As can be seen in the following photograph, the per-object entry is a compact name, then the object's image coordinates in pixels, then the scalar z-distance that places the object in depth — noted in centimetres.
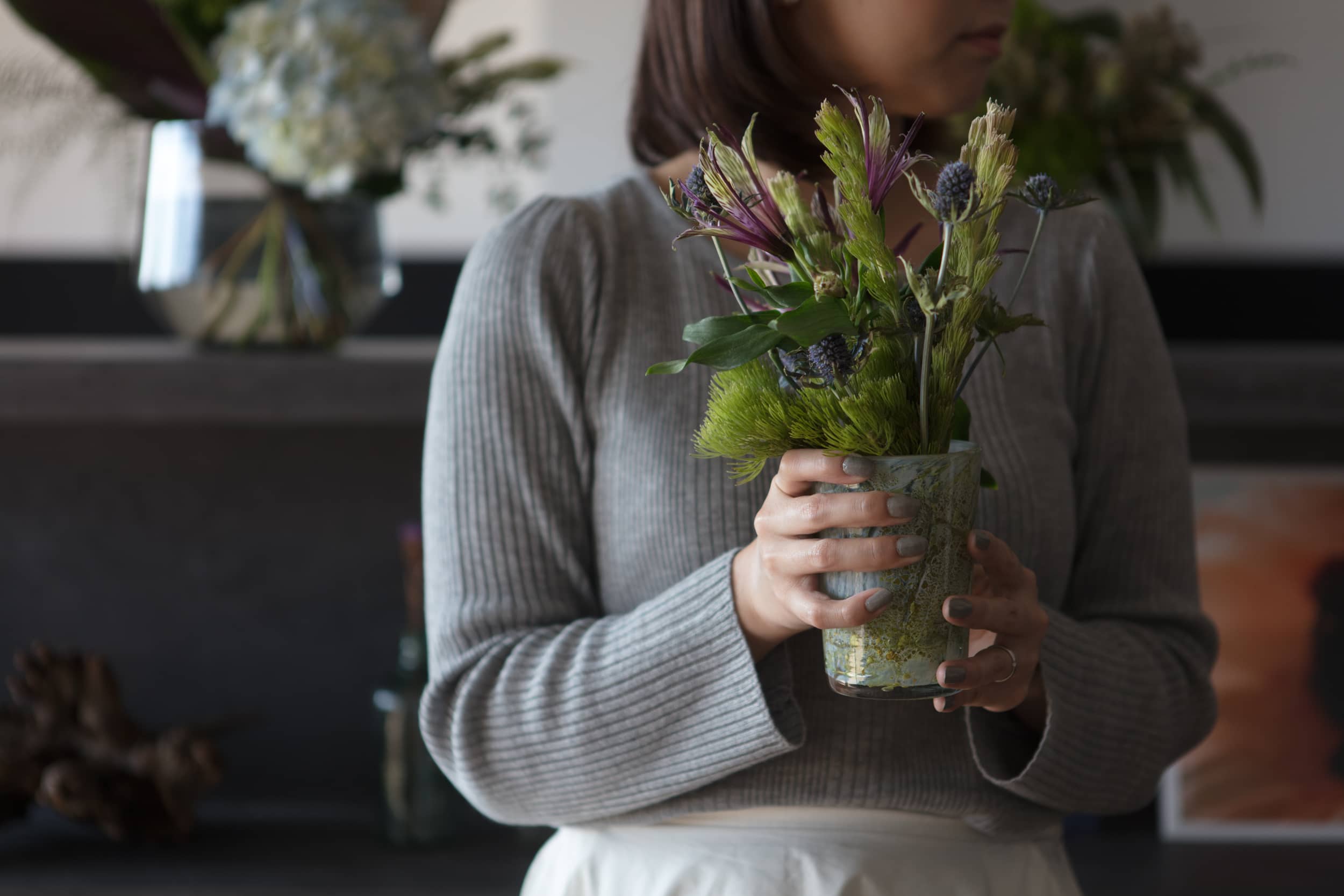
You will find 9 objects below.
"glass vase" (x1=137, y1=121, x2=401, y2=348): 223
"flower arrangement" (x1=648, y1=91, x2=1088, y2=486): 142
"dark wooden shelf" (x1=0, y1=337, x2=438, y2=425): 215
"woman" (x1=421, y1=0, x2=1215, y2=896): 169
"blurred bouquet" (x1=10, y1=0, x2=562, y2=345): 212
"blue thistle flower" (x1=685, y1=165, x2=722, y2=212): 146
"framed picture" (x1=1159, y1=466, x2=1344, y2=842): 255
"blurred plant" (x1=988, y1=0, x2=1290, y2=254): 226
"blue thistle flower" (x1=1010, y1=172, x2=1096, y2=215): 145
